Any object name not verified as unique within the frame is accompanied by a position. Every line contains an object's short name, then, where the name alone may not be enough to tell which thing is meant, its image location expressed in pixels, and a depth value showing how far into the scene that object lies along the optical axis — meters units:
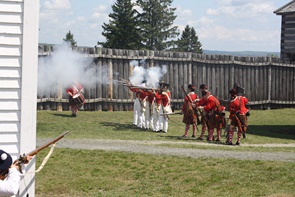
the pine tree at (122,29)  66.25
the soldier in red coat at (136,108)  26.80
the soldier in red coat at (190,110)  23.52
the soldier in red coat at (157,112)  25.34
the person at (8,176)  8.05
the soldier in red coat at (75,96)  28.77
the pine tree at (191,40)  90.39
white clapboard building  10.62
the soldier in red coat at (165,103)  25.11
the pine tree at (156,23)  75.07
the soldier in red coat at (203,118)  22.55
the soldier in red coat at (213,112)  22.55
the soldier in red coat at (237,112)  21.25
